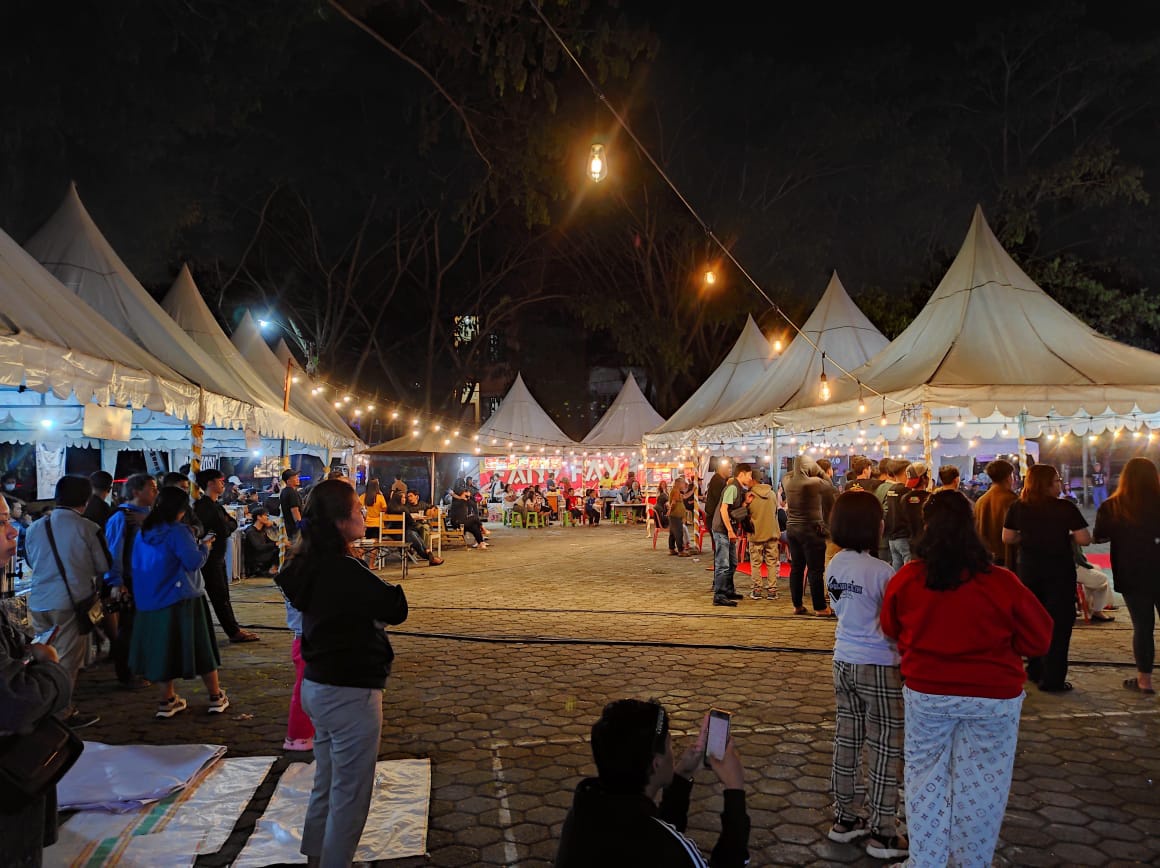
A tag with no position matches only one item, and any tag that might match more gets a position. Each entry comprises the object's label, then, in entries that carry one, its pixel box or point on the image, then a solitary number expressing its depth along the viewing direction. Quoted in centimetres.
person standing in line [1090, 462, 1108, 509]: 2214
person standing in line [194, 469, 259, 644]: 704
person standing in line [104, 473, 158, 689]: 559
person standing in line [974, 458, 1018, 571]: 610
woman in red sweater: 279
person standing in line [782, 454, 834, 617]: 834
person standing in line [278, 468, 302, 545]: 972
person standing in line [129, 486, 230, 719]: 501
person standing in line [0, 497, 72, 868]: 203
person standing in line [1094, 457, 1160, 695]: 543
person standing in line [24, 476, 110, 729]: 488
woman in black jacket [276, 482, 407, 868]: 288
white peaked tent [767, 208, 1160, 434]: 949
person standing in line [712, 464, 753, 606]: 934
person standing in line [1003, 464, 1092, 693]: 542
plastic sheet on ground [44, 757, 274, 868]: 332
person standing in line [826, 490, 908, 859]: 331
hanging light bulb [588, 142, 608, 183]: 747
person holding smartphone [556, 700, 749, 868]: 162
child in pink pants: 455
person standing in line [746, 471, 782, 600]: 970
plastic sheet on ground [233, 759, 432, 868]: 336
